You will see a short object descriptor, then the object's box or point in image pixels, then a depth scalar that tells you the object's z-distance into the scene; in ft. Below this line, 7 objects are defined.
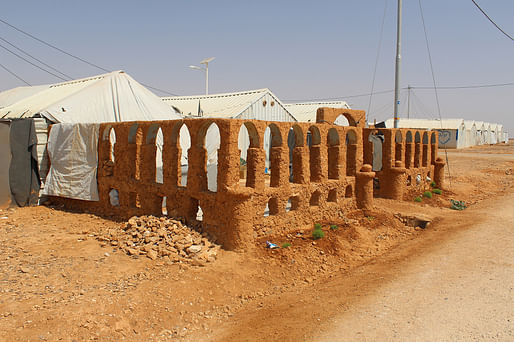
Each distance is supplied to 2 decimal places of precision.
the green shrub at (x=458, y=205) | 41.94
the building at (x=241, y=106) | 57.62
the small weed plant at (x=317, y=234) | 27.25
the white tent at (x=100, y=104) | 39.88
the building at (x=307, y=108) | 82.23
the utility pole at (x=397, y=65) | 50.90
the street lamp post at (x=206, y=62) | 67.51
